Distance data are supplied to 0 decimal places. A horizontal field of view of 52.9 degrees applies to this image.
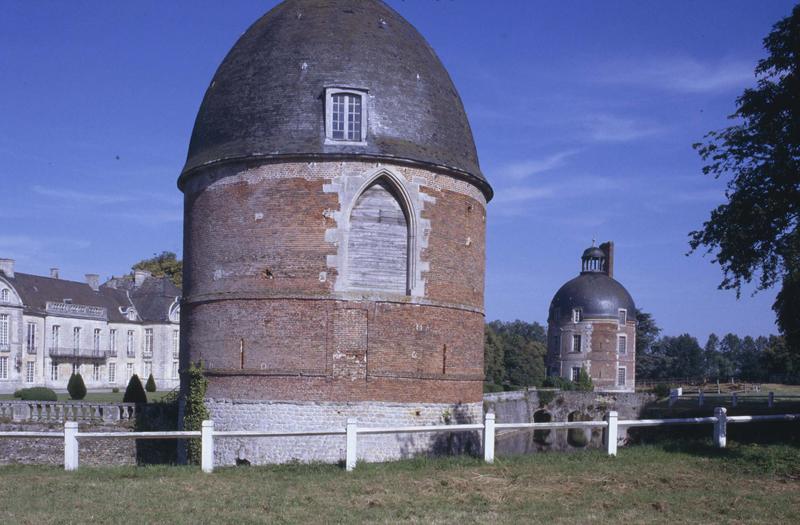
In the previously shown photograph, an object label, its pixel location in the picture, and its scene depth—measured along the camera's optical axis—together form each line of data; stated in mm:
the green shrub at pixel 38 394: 31531
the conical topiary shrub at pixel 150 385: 45500
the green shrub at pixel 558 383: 48906
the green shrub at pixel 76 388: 36281
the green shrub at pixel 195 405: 17469
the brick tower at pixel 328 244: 16578
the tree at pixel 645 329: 79125
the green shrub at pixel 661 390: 47375
